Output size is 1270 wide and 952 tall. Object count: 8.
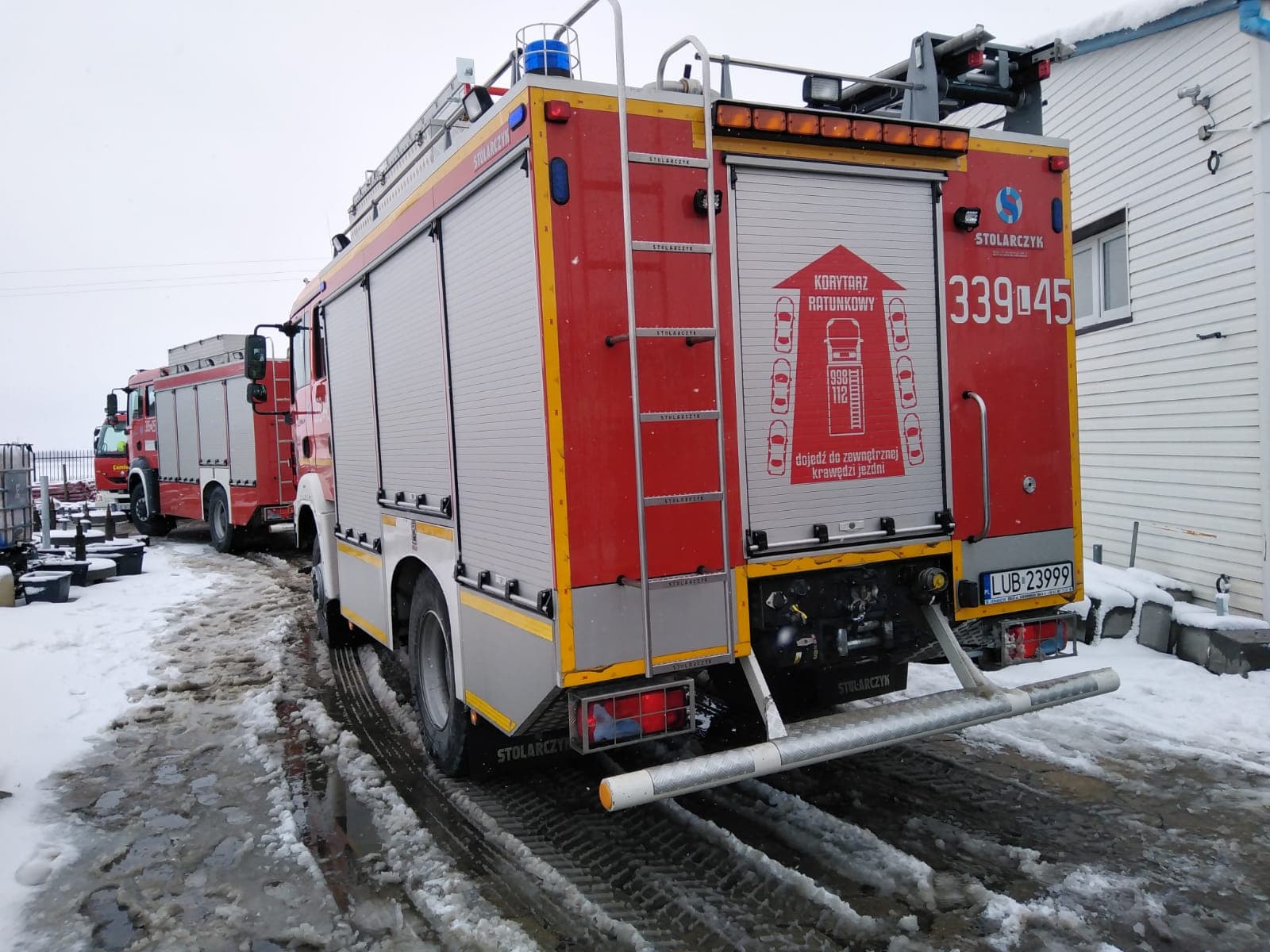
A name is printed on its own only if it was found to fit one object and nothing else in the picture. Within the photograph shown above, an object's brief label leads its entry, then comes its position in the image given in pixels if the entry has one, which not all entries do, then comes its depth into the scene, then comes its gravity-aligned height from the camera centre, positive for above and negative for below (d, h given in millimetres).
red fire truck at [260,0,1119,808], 3555 +145
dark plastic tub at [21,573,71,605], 9977 -1319
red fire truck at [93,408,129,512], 20922 +105
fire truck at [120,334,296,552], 14297 +249
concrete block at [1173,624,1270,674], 6363 -1690
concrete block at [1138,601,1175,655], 7047 -1654
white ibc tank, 10922 -348
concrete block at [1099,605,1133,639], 7355 -1649
